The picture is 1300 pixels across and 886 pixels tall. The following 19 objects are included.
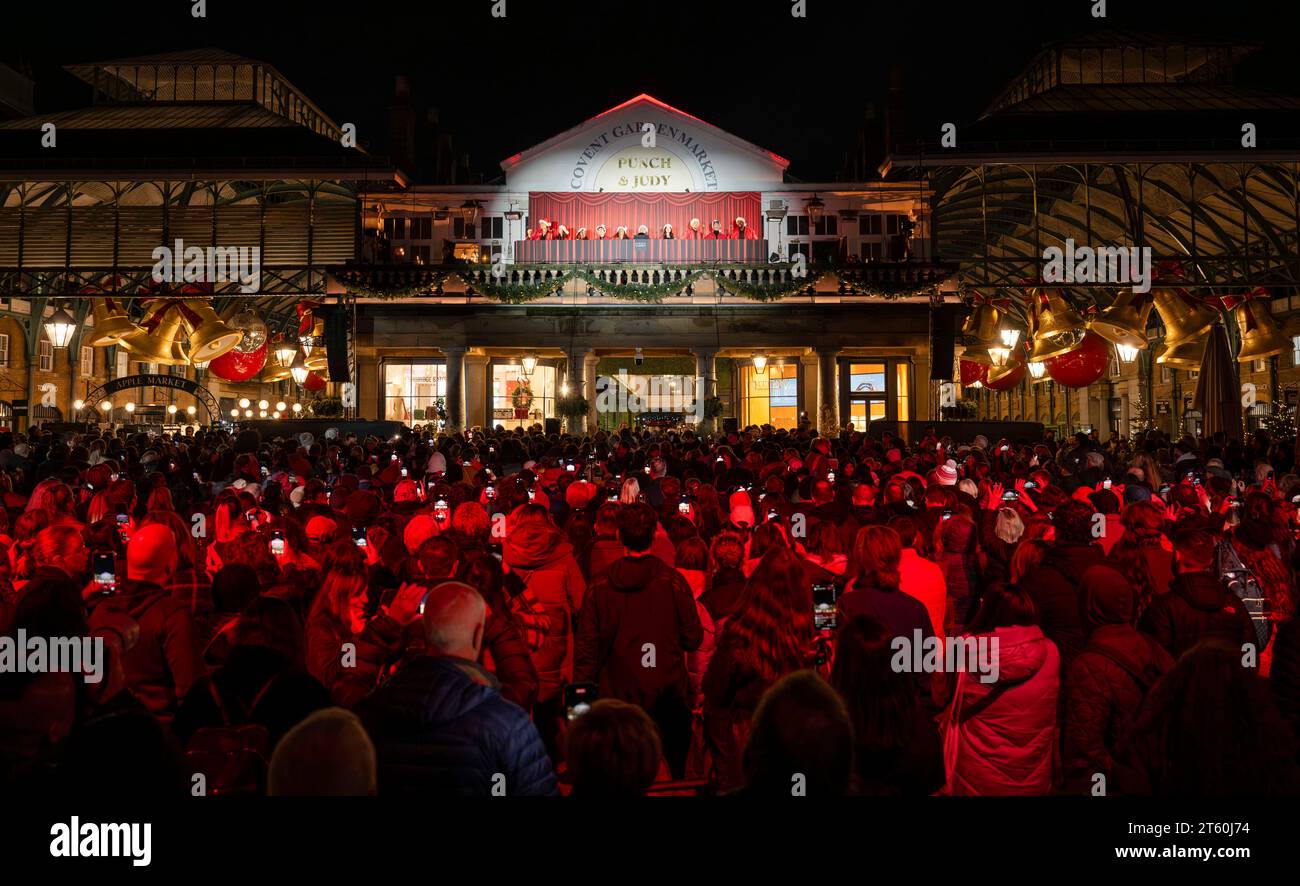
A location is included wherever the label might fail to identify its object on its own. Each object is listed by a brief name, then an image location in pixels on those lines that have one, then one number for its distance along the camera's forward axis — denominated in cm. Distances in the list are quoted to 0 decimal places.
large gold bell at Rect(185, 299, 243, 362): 2181
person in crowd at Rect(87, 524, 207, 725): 485
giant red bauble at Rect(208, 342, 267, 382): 2264
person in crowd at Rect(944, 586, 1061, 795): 434
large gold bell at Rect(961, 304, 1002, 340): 2425
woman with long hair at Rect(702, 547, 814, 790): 448
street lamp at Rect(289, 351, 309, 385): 2788
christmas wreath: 3275
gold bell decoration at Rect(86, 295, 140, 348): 2112
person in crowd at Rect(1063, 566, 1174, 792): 416
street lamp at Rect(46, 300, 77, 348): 2280
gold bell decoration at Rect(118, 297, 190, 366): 2162
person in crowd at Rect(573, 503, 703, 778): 522
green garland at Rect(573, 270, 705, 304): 2591
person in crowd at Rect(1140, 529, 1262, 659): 493
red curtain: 3084
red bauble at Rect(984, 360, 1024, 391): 2573
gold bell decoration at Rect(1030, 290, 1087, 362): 2117
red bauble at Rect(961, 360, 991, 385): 2912
